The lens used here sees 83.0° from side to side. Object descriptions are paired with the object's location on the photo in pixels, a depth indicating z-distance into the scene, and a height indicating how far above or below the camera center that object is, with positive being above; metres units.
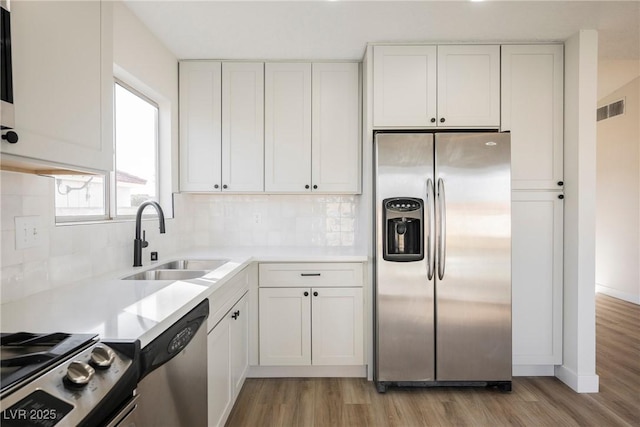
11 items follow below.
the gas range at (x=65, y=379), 0.66 -0.35
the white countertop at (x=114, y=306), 1.05 -0.33
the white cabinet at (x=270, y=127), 2.92 +0.69
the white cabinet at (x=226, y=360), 1.79 -0.85
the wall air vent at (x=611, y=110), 4.98 +1.46
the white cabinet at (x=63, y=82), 1.00 +0.42
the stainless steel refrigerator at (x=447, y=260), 2.46 -0.33
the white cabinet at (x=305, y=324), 2.67 -0.83
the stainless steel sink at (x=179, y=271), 2.04 -0.36
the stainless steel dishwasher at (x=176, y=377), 1.07 -0.58
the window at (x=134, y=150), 2.24 +0.42
